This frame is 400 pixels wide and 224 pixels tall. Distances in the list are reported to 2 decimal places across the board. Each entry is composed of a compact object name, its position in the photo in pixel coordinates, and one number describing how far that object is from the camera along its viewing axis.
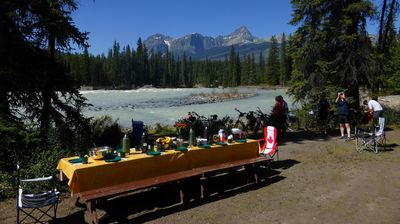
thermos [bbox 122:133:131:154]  6.91
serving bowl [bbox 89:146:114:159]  6.54
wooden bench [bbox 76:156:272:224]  5.96
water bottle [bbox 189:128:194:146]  7.73
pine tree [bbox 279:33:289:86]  96.89
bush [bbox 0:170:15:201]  7.84
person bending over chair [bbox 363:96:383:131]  12.87
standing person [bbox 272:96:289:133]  14.47
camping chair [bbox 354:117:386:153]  11.52
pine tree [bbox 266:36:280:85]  102.06
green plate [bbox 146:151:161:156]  6.97
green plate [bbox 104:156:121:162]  6.46
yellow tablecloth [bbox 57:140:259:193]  6.14
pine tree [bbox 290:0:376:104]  16.78
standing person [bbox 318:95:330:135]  15.47
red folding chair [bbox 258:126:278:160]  9.72
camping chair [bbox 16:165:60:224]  5.75
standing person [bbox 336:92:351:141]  13.80
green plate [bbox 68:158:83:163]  6.44
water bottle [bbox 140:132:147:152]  7.22
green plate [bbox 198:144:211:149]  7.84
